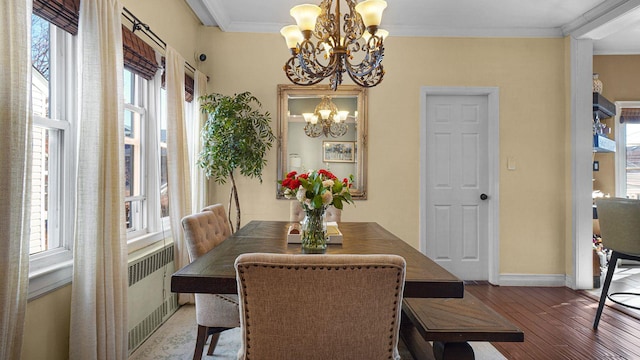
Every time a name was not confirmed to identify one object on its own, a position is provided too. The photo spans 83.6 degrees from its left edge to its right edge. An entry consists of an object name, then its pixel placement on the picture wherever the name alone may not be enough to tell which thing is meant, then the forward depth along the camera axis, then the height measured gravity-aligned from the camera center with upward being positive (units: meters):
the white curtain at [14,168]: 1.30 +0.04
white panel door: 4.00 -0.05
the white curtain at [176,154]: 2.82 +0.20
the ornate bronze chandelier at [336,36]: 1.97 +0.83
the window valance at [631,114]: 4.69 +0.84
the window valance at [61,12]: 1.62 +0.79
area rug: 2.27 -1.12
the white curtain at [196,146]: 3.41 +0.31
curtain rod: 2.28 +1.05
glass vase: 1.82 -0.27
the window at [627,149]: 4.68 +0.38
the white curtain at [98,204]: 1.73 -0.13
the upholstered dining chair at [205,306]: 1.88 -0.67
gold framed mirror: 3.83 +0.49
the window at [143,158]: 2.62 +0.16
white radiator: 2.32 -0.80
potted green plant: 3.25 +0.35
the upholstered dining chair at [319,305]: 1.03 -0.38
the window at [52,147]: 1.73 +0.16
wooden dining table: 1.34 -0.37
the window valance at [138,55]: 2.29 +0.85
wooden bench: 1.52 -0.66
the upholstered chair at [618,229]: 2.60 -0.38
